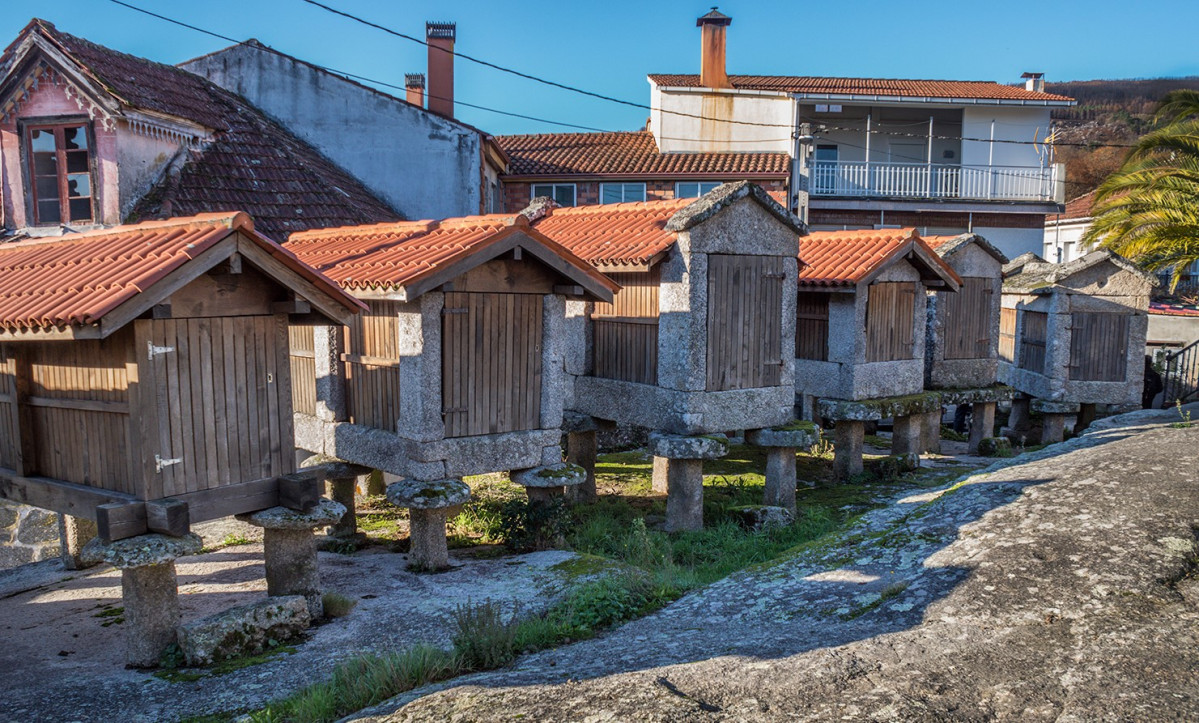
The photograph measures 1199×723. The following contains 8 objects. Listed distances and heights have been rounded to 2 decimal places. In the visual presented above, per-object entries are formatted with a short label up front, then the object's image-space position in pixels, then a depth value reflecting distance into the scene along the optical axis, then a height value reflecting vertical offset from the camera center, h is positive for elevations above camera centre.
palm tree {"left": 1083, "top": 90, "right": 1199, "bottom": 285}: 16.81 +1.65
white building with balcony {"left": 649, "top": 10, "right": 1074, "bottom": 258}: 25.45 +4.15
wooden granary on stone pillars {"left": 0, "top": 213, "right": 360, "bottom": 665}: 6.27 -0.78
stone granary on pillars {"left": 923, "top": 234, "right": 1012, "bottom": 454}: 14.45 -0.75
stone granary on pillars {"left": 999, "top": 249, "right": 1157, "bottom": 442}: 14.67 -0.78
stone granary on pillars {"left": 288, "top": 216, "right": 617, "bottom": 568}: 8.15 -0.72
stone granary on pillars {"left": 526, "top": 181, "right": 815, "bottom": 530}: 9.87 -0.46
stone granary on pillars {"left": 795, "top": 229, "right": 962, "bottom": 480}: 12.38 -0.59
